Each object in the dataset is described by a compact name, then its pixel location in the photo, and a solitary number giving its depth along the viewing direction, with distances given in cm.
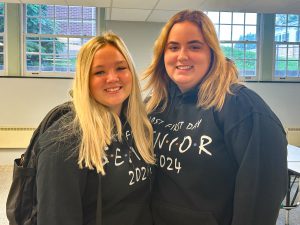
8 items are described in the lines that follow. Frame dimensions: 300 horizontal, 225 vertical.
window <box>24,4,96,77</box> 535
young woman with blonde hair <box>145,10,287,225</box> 106
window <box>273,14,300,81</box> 586
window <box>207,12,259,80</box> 586
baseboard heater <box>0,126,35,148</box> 507
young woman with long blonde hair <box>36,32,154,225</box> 105
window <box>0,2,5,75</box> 521
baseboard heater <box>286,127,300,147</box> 556
